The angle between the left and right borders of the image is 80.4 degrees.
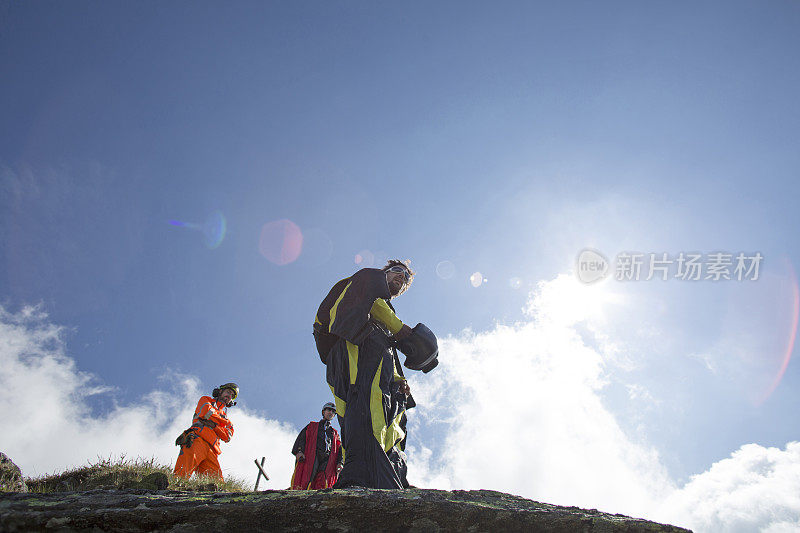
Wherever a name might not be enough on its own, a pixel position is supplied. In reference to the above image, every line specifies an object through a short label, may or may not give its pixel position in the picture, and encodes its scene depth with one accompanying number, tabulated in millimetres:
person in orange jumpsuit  6562
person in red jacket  8148
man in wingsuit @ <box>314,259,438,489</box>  3180
